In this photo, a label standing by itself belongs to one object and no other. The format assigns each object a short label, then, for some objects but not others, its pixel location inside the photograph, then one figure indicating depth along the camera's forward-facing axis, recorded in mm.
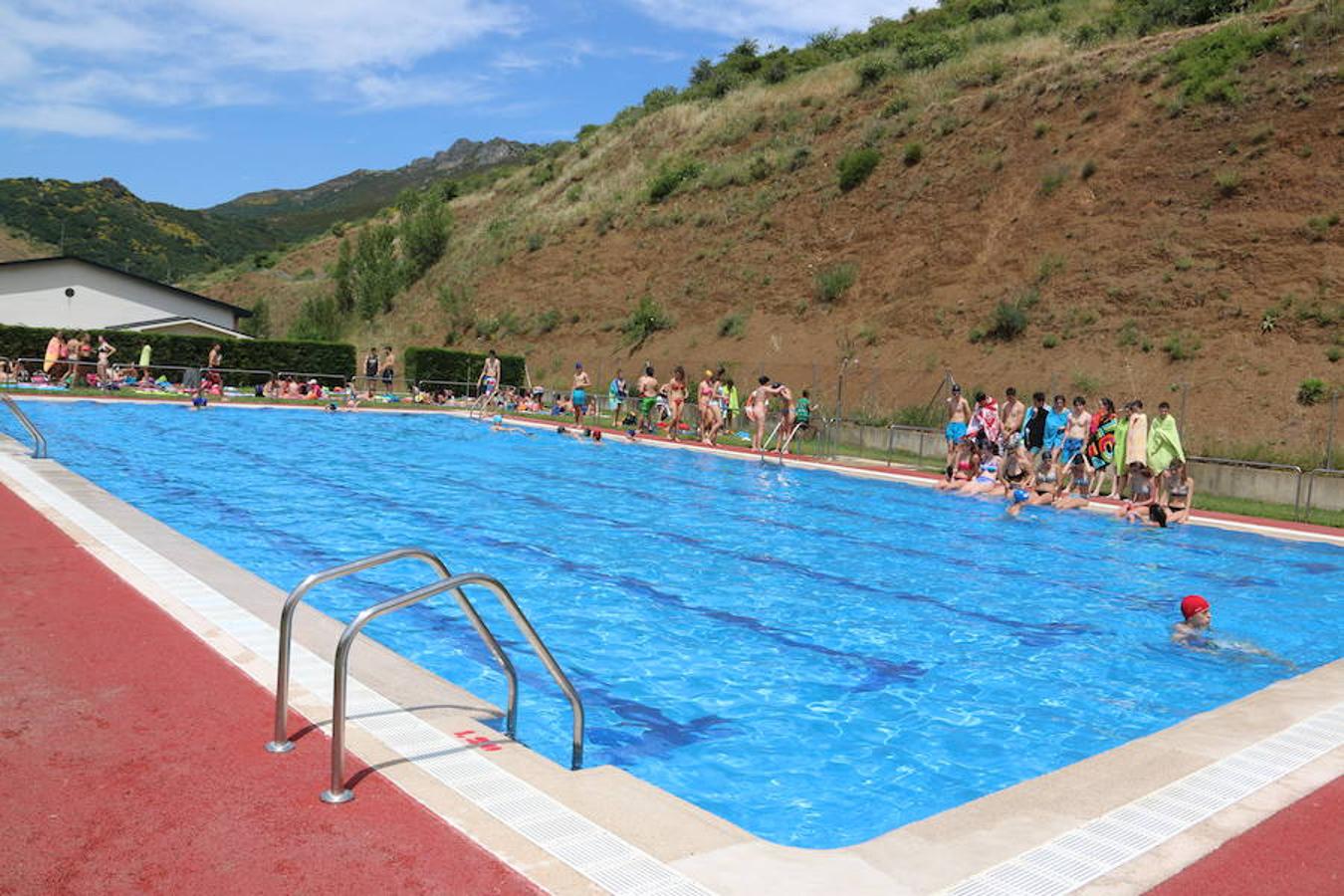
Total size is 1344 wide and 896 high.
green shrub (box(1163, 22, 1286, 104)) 30609
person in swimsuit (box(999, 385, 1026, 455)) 17189
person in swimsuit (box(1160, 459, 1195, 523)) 14211
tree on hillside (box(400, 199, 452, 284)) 55844
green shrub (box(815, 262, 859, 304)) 35250
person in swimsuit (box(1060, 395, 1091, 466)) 16141
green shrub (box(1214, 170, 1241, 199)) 28000
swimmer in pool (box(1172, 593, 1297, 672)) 7945
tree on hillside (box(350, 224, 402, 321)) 54031
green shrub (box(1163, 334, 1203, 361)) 24797
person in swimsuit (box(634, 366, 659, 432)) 24281
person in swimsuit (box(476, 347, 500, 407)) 27531
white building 35031
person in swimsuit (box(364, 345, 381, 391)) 31161
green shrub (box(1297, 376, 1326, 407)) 21781
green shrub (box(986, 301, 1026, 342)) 28891
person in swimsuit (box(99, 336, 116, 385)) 25031
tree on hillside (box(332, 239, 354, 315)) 55156
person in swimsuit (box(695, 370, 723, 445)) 22828
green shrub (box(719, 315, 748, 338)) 36344
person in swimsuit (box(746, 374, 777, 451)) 21209
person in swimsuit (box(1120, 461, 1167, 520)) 14641
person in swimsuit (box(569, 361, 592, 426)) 24859
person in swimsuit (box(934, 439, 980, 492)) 16719
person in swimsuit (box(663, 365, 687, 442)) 22906
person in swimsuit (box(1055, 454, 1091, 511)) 16250
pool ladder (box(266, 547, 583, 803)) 3471
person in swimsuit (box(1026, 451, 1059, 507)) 16078
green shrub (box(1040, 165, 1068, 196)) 32469
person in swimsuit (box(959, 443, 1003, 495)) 16062
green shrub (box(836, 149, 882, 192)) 38969
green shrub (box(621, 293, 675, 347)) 39000
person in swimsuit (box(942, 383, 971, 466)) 17359
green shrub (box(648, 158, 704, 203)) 47500
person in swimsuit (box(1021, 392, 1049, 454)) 16734
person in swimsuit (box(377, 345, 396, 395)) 31031
